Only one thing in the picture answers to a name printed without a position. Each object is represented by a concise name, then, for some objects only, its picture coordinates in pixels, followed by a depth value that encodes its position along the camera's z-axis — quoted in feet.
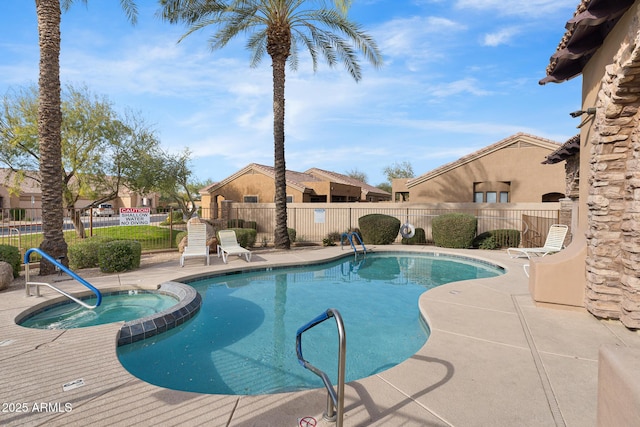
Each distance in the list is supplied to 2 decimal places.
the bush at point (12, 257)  26.37
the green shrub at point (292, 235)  53.11
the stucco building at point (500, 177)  60.80
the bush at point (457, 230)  48.21
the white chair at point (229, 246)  35.57
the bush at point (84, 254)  31.22
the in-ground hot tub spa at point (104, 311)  18.83
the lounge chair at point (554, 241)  32.07
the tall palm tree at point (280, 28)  42.42
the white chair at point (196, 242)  33.17
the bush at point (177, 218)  109.29
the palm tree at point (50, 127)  27.99
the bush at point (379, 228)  52.37
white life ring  54.13
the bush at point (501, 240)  47.91
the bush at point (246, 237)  45.54
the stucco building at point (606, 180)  14.38
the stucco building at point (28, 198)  60.66
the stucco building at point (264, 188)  83.10
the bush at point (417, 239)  55.01
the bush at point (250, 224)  62.90
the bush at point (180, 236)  44.28
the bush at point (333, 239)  52.85
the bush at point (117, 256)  29.22
